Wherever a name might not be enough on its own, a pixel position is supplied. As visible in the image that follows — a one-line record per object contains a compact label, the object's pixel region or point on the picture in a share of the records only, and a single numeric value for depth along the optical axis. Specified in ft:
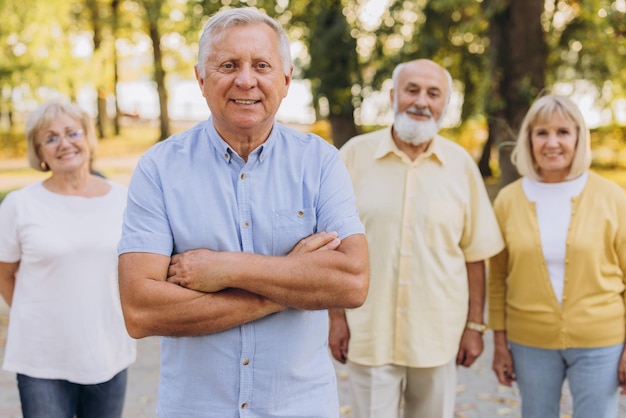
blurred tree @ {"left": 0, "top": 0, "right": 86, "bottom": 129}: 69.56
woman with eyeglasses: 11.06
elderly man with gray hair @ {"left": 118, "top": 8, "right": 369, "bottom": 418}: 7.58
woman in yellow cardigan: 11.21
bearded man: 11.67
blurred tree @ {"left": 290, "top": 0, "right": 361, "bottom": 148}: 42.70
